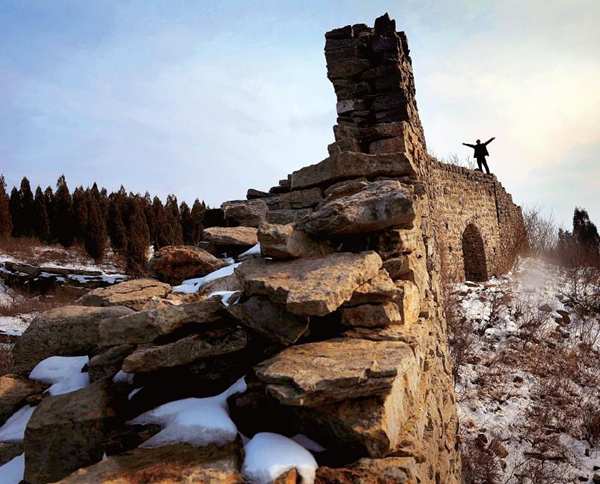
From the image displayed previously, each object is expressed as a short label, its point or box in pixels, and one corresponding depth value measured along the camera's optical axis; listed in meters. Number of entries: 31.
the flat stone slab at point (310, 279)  2.05
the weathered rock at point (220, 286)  3.53
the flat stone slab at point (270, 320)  2.21
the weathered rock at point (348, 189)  3.39
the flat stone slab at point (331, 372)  1.80
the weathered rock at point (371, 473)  1.69
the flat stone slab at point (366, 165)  3.84
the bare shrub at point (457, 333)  7.51
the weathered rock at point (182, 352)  2.27
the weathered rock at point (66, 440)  2.24
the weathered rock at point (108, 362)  2.70
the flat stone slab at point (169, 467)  1.68
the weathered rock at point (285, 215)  4.27
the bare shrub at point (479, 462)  4.79
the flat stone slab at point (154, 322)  2.42
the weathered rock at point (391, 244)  2.98
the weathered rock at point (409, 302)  2.63
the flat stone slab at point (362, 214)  2.70
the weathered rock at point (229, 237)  4.70
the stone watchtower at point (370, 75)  5.54
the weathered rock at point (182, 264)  4.29
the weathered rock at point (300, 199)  4.25
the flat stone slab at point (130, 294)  3.47
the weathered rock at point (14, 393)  2.82
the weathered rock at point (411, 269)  2.97
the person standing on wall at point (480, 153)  15.24
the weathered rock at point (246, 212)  5.21
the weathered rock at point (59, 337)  3.12
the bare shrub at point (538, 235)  17.80
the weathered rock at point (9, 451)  2.59
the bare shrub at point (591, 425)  5.75
